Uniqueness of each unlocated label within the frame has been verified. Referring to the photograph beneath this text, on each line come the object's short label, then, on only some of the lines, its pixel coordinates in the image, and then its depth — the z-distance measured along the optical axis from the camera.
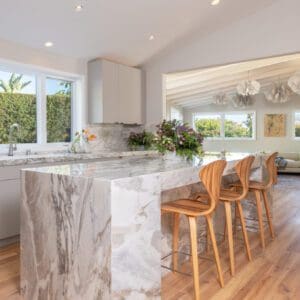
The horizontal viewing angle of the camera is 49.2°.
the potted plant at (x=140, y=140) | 5.70
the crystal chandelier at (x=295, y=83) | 6.38
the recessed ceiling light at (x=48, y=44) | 4.31
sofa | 9.78
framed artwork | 11.15
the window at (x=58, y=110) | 4.79
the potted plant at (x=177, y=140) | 3.32
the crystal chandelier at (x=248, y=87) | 6.91
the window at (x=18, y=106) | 4.18
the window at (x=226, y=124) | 11.88
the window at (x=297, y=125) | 11.00
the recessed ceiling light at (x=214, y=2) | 4.33
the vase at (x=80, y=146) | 4.96
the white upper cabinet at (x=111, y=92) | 5.00
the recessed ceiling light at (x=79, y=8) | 3.69
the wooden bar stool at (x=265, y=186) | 3.43
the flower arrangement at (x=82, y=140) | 5.02
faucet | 4.15
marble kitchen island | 1.78
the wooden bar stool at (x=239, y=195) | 2.78
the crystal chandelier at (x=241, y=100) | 9.12
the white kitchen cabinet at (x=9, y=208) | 3.43
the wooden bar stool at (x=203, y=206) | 2.29
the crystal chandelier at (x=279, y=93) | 7.56
